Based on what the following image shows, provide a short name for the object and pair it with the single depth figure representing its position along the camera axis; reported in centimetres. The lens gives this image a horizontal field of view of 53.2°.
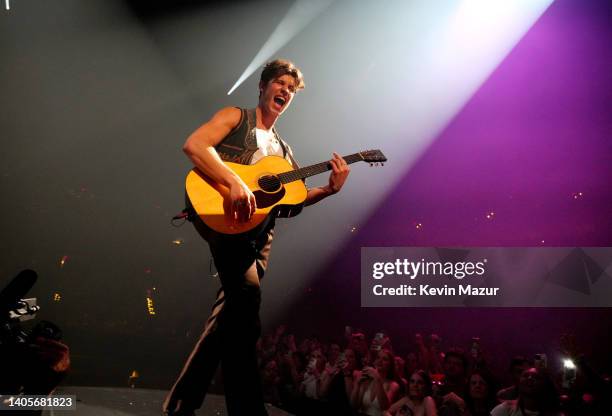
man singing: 291
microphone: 226
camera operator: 228
